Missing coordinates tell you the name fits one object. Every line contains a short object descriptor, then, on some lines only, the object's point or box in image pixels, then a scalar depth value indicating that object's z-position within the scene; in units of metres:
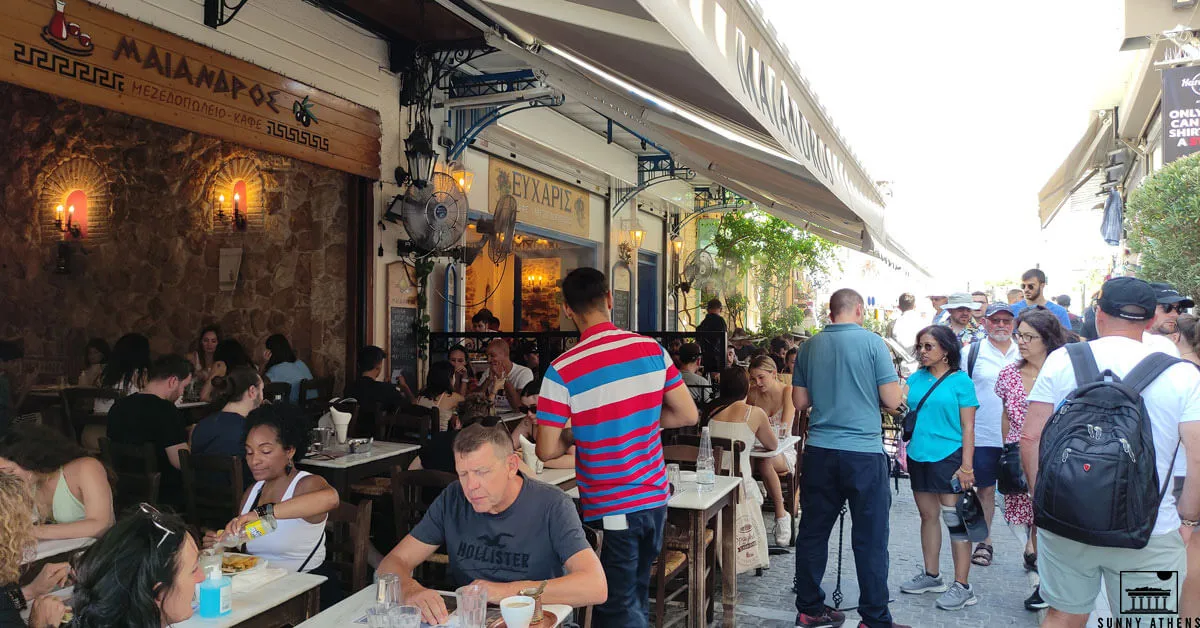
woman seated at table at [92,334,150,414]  6.05
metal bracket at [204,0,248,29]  5.85
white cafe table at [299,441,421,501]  4.73
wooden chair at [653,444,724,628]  3.75
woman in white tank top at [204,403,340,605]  2.90
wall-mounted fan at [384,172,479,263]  7.63
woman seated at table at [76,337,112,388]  7.07
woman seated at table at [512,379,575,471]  4.06
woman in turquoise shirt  4.35
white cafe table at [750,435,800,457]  5.32
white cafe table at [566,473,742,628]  3.79
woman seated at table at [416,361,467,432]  5.88
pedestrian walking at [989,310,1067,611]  4.32
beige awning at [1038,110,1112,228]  9.97
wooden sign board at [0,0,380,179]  4.73
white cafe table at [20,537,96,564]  2.85
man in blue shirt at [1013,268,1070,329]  6.25
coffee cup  2.03
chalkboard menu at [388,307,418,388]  7.89
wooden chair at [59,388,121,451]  5.99
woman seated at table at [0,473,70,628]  1.89
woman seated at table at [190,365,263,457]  3.95
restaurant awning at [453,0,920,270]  2.34
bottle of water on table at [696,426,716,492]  4.12
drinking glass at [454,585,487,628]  2.01
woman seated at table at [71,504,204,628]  1.76
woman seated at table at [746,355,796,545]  5.90
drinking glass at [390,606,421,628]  2.03
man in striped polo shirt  2.92
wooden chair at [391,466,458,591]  3.30
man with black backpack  2.62
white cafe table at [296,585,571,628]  2.23
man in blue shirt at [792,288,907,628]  3.80
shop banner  6.76
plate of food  2.56
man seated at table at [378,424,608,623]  2.42
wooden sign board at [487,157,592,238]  10.03
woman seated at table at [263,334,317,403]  6.87
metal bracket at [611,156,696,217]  13.15
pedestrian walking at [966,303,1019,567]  4.83
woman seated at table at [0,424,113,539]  2.96
